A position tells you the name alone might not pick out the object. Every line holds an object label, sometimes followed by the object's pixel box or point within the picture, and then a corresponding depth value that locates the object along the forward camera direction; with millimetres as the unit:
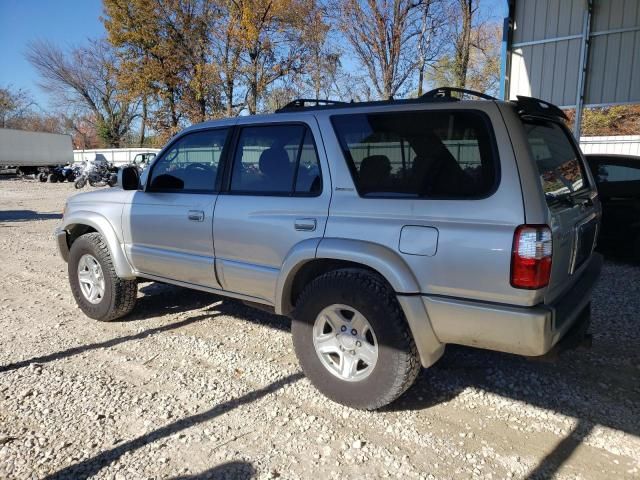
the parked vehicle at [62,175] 29344
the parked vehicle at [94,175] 23641
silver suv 2467
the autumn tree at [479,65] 19141
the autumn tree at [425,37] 17375
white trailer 32938
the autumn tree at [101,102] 43625
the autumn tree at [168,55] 24375
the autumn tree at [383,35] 17266
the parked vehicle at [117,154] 36156
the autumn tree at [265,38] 22344
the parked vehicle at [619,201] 6723
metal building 9367
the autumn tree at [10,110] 47312
